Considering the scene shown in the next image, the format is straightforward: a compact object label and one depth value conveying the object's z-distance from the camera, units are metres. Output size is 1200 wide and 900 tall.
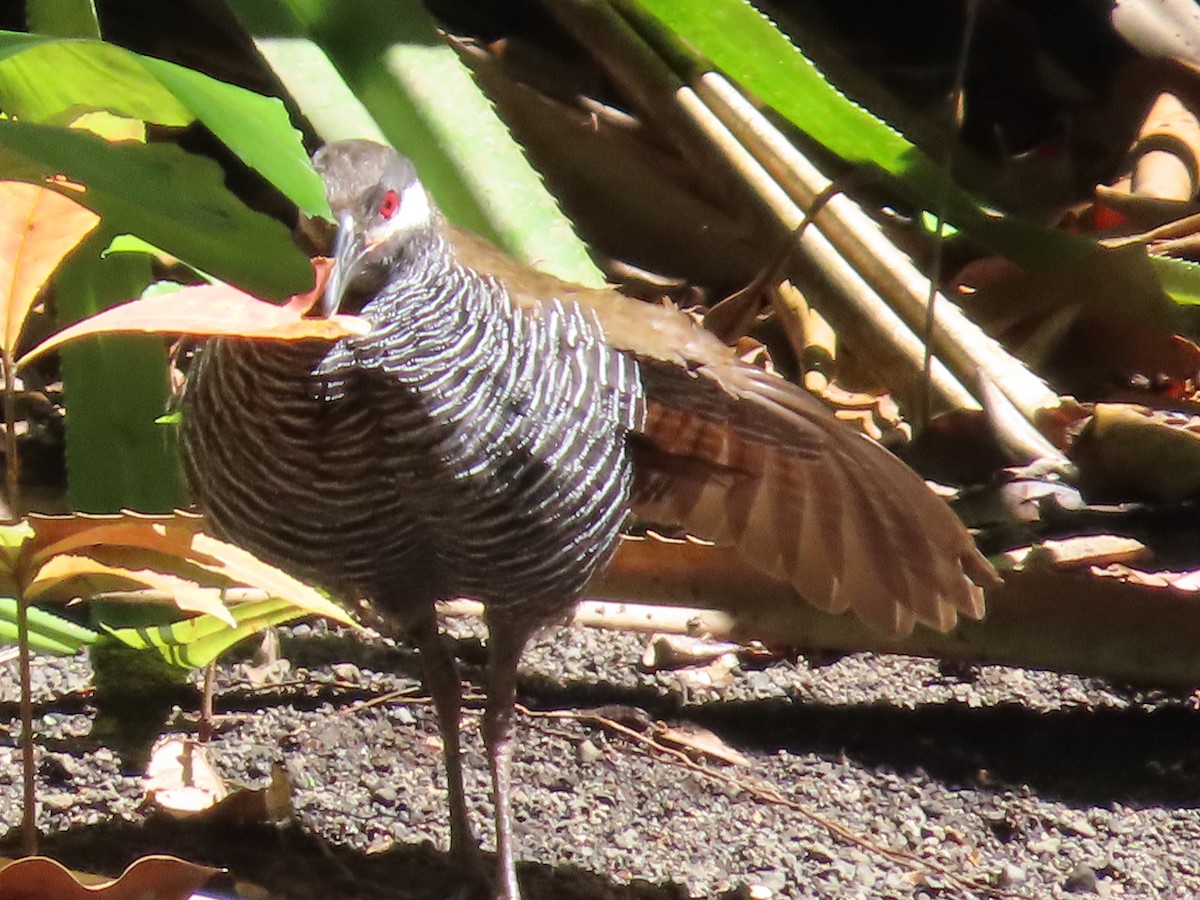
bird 4.99
